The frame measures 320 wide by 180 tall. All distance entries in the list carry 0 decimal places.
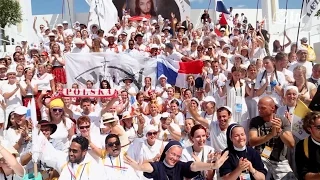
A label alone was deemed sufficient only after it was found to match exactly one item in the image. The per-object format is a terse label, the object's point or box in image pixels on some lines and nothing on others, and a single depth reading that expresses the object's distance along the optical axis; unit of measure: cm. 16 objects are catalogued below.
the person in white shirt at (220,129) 569
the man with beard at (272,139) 491
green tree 2598
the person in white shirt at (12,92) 868
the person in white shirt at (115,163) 479
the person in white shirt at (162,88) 999
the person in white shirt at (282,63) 812
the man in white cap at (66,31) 1510
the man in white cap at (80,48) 1201
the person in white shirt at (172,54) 1220
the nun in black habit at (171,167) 480
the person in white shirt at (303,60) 871
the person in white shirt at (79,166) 452
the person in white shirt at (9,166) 444
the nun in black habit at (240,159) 455
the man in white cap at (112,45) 1214
